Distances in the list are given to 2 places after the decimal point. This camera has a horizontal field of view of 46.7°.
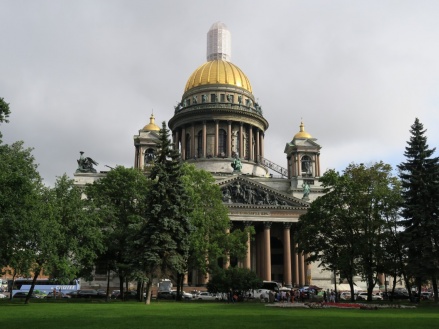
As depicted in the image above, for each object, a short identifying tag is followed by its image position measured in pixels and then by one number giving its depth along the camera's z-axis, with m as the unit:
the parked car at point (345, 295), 48.86
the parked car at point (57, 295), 48.05
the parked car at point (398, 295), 47.83
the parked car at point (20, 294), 49.11
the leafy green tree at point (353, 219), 37.84
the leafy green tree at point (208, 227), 40.18
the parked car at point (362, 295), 46.94
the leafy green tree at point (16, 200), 25.20
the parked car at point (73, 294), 49.88
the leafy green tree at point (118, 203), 39.59
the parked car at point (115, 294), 46.83
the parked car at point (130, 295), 40.64
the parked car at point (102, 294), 47.34
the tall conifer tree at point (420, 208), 33.78
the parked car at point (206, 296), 44.62
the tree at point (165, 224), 32.53
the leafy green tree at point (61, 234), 30.45
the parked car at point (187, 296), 45.22
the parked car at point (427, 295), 47.17
